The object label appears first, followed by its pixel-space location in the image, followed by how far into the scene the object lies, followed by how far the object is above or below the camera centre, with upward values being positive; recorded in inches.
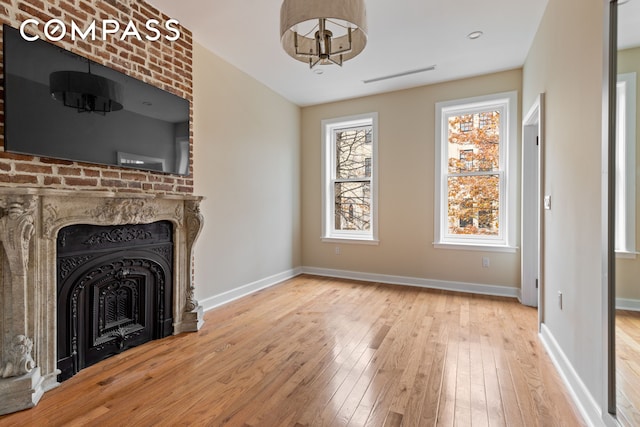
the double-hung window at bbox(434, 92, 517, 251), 152.3 +20.1
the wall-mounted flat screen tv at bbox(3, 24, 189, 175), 71.7 +28.4
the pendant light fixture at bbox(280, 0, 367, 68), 52.8 +36.1
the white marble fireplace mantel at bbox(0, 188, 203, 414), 66.6 -15.4
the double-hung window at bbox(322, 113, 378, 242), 190.1 +20.1
